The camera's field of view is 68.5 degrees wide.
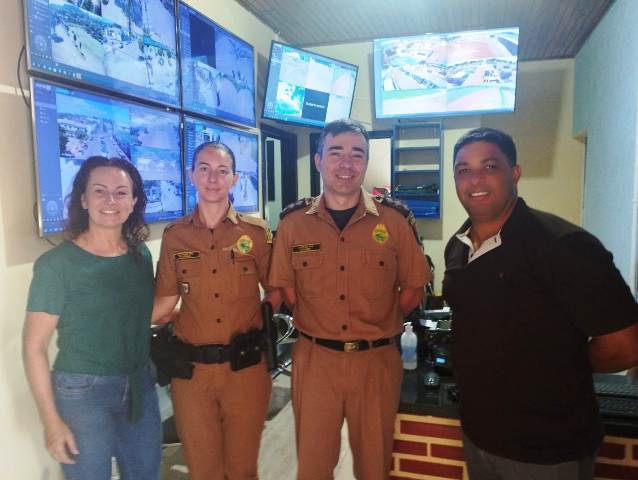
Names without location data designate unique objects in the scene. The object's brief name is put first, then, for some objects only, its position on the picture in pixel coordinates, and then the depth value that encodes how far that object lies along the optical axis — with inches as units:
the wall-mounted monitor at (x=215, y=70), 117.1
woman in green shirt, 56.9
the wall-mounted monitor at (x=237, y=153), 118.0
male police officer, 68.6
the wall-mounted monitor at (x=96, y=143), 75.2
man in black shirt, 44.7
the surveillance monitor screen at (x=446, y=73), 172.7
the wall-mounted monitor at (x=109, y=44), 75.7
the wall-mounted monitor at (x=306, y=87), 159.2
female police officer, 70.3
